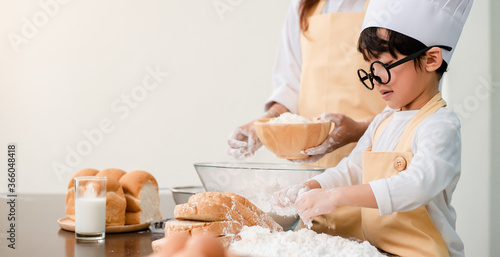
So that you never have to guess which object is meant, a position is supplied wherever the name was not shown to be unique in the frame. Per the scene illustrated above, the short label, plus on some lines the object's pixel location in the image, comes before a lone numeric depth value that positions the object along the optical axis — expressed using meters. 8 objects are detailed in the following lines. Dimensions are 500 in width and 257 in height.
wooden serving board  1.32
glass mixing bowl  1.23
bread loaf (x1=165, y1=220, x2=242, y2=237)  0.97
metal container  1.47
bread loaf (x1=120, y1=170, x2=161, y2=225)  1.41
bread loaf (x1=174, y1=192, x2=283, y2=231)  1.00
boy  1.03
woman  1.52
